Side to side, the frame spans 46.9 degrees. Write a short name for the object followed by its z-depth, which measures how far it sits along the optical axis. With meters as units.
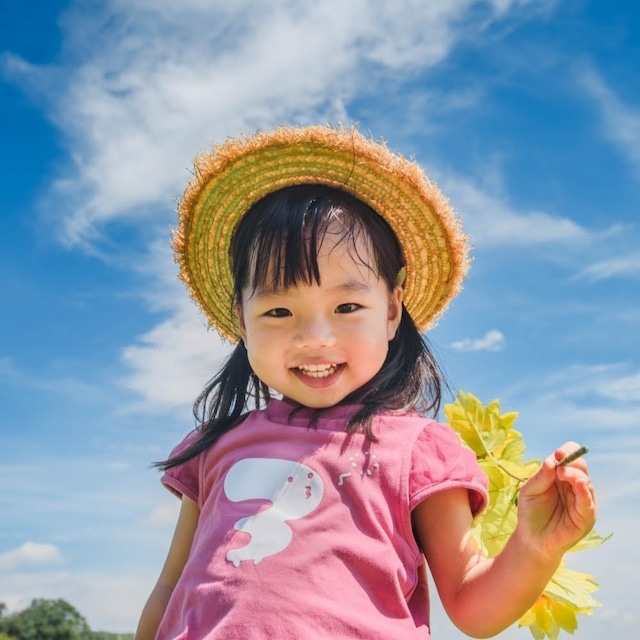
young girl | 0.45
